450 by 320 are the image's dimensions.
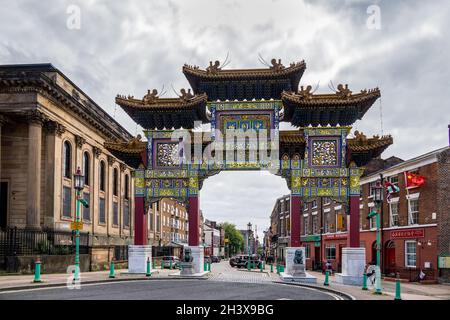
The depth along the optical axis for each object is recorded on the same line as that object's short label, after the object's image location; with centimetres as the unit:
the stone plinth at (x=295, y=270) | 2821
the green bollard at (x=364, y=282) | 2395
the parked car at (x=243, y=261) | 5444
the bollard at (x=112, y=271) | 2817
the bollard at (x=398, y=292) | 1927
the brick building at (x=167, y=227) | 6898
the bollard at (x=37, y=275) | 2394
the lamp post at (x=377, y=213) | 2184
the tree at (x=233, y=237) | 17312
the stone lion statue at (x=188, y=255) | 3005
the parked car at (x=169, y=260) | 4438
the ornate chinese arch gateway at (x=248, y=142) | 2975
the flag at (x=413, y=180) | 3531
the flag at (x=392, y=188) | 2862
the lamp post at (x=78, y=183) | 2569
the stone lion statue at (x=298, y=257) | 2875
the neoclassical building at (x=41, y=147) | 3616
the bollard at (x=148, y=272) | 2943
